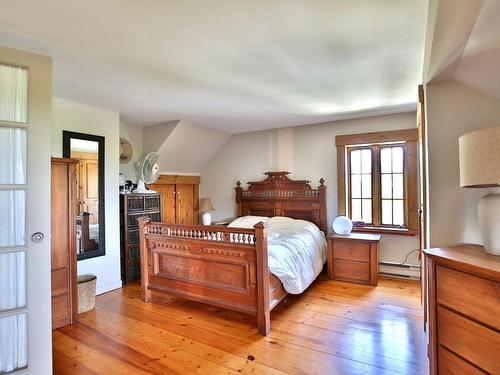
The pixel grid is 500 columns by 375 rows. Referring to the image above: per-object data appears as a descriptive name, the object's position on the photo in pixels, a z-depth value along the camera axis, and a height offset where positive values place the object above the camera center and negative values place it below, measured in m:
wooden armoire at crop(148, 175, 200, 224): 4.62 -0.11
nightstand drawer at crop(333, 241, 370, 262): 3.55 -0.81
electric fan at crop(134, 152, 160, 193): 3.95 +0.31
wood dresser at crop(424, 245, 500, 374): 1.20 -0.60
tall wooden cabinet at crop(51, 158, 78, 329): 2.51 -0.46
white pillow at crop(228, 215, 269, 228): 4.18 -0.48
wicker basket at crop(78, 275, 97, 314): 2.80 -1.05
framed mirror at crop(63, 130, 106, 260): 3.12 +0.03
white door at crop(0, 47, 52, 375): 1.61 -0.13
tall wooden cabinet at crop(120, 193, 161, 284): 3.64 -0.50
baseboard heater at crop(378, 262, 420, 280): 3.73 -1.14
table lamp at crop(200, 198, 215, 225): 4.83 -0.33
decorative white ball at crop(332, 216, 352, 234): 3.82 -0.50
